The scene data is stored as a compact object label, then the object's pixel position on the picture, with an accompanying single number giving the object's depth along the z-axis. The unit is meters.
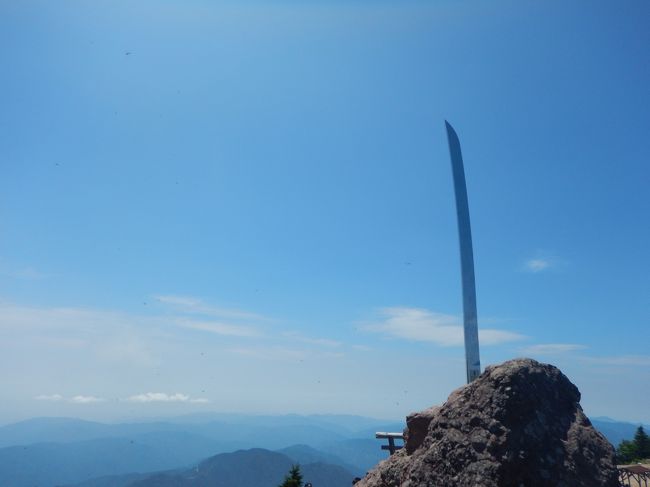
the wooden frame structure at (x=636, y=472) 16.08
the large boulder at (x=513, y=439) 7.48
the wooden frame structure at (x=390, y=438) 13.32
